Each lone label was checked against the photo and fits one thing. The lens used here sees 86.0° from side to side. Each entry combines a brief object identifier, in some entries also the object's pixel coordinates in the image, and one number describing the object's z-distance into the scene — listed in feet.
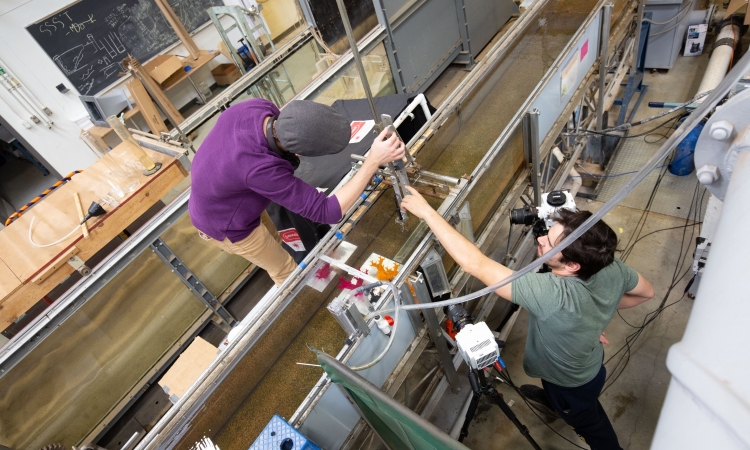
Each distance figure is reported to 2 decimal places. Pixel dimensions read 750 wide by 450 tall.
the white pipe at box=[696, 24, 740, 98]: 10.98
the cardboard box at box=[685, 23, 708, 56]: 13.70
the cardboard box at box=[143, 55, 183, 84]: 17.24
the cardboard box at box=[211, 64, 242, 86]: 19.90
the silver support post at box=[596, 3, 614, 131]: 8.87
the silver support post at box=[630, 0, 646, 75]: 10.75
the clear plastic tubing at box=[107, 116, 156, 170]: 8.36
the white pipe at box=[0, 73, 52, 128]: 14.19
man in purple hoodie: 4.91
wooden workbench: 8.14
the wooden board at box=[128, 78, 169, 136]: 14.46
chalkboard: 15.25
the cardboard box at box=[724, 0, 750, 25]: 12.67
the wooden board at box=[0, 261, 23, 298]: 7.95
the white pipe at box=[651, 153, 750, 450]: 1.38
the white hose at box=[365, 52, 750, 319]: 2.63
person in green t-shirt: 4.74
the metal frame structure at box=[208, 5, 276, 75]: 13.30
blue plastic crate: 3.91
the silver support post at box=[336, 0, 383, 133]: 3.96
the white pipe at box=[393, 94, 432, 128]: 7.92
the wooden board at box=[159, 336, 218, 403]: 6.58
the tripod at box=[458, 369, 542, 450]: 4.84
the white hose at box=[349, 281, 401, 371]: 4.35
